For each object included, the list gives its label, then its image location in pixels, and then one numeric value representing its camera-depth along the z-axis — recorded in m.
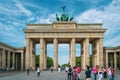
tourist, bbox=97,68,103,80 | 12.23
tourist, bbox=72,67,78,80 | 13.03
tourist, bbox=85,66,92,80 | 9.86
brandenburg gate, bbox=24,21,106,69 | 34.47
